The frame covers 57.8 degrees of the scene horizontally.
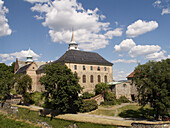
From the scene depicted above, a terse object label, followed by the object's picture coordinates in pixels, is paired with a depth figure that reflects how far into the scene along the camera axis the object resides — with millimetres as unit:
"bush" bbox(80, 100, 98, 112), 28375
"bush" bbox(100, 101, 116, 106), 34031
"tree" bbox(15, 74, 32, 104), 34791
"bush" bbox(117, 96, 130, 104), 36488
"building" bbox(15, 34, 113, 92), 41531
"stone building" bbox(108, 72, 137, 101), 38406
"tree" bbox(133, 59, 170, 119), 19141
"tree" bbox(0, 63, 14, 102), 34325
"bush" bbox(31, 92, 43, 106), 34994
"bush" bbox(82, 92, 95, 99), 36125
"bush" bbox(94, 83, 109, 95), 38375
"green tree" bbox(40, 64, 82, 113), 24781
